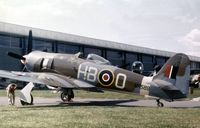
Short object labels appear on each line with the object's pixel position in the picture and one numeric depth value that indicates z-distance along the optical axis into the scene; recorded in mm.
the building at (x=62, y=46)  48997
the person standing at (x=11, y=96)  17109
